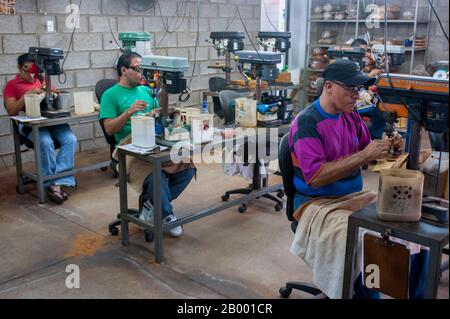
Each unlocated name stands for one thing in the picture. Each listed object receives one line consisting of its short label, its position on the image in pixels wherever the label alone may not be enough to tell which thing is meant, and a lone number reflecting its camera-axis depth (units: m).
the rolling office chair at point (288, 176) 2.07
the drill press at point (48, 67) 3.52
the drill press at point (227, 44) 4.72
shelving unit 5.60
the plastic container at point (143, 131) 2.55
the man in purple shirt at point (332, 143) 1.88
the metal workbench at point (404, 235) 1.43
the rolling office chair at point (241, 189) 3.23
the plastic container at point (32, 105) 3.46
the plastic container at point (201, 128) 2.67
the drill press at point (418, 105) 1.50
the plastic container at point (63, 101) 3.64
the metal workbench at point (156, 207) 2.52
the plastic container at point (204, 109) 3.08
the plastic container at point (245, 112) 3.01
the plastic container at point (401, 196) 1.52
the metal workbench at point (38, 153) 3.43
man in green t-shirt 2.83
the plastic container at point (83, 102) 3.73
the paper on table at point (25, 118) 3.42
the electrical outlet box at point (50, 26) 4.41
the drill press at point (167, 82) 2.65
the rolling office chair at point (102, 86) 3.94
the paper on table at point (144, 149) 2.54
